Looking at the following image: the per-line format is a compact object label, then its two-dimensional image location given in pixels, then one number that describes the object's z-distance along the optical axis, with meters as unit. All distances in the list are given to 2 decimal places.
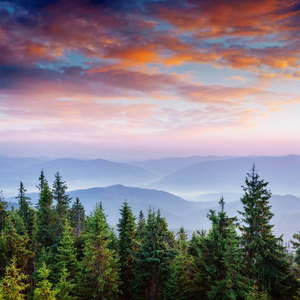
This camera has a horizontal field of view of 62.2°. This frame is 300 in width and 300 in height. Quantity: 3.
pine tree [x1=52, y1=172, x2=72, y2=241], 40.59
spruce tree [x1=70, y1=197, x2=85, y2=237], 57.11
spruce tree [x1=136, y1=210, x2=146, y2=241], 41.78
